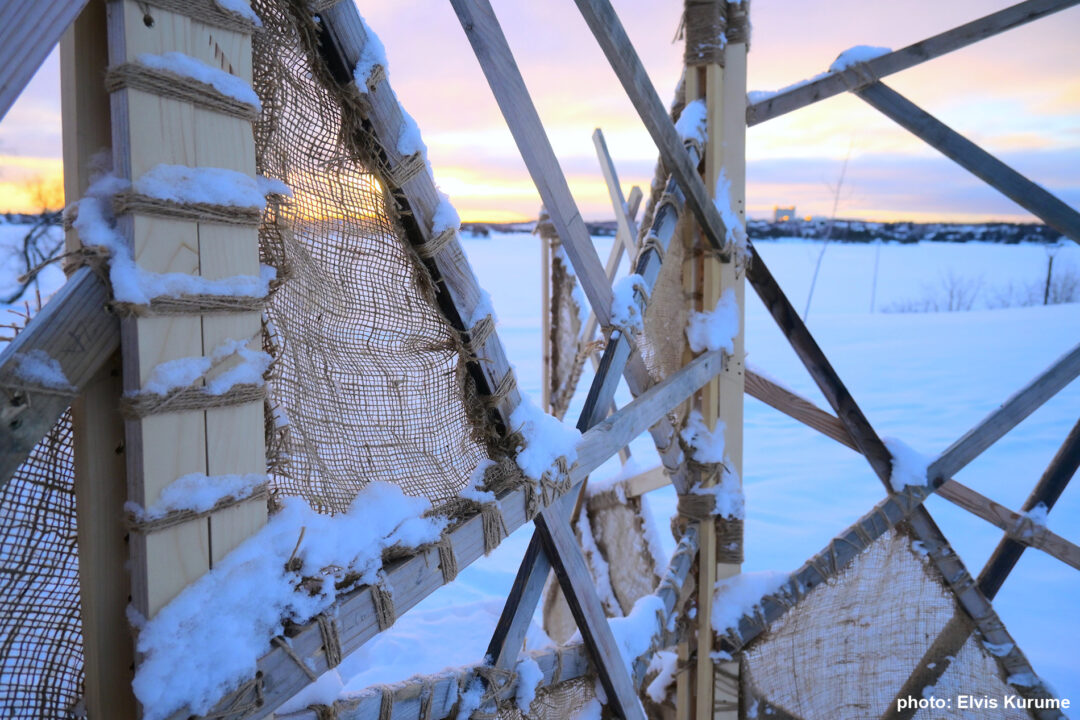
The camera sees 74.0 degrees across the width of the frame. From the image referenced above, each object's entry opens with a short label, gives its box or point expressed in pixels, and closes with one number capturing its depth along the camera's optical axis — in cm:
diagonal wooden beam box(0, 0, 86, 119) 79
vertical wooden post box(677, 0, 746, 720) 252
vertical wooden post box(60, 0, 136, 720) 94
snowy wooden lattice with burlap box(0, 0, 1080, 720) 92
